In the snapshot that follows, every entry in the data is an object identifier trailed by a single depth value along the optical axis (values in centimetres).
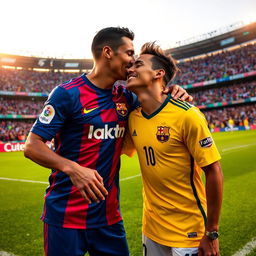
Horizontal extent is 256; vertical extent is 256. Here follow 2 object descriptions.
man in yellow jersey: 188
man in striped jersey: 197
